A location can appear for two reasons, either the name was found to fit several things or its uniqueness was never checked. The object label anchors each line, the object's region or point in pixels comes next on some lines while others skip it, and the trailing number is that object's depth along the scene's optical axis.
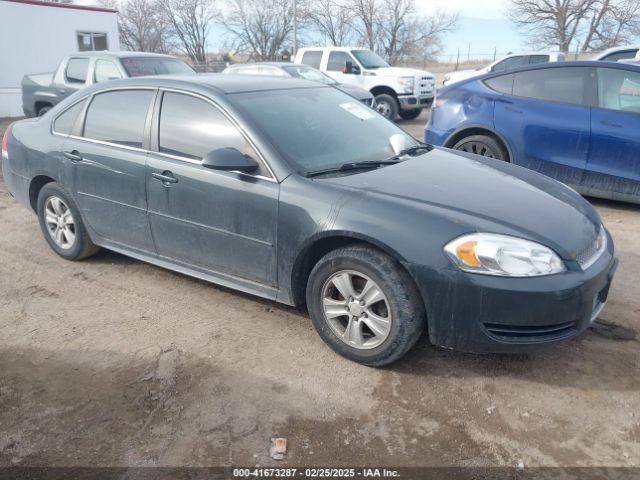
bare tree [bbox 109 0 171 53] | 47.81
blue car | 5.66
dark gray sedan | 2.85
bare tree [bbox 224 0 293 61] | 45.31
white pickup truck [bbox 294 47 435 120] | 13.47
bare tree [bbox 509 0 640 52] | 36.06
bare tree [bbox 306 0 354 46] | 42.88
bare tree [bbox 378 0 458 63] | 41.56
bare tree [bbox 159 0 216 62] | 48.73
